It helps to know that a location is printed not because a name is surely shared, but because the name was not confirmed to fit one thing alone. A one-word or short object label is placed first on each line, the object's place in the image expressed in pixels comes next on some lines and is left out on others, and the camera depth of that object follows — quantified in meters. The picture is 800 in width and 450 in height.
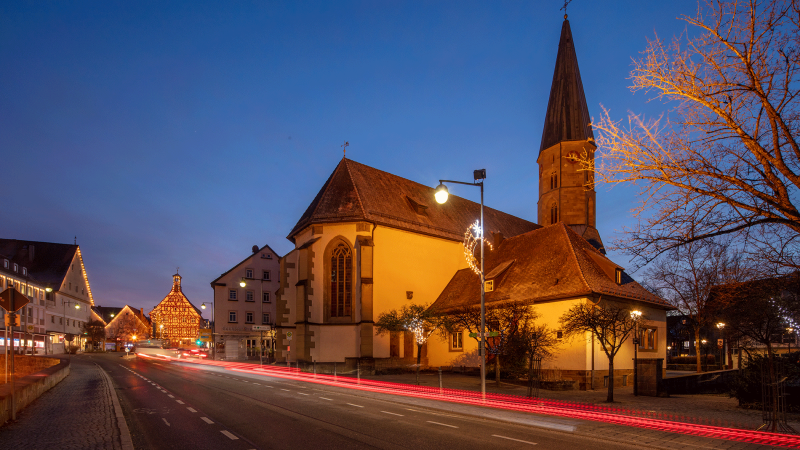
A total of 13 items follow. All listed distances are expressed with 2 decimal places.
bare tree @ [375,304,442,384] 27.44
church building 24.95
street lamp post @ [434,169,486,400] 14.96
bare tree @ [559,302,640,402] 18.09
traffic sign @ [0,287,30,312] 11.53
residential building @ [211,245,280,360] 58.94
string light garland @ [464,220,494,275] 35.94
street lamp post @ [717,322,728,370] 30.62
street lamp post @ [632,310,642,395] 20.02
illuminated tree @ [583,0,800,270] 7.25
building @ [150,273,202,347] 81.94
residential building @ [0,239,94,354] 58.91
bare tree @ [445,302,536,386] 23.55
